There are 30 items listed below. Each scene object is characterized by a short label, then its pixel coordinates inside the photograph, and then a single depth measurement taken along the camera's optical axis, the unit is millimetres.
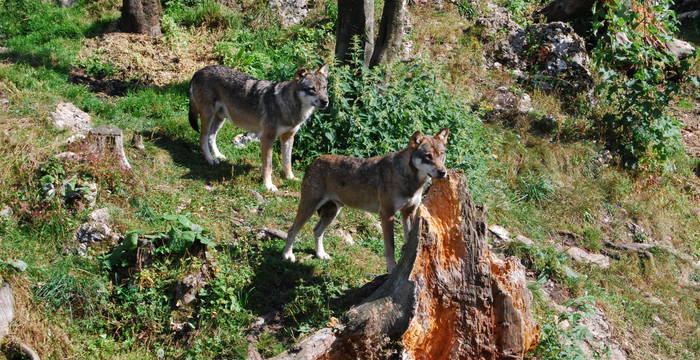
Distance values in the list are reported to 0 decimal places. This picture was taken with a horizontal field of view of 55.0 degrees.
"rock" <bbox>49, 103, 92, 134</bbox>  9953
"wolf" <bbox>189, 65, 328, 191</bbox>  10445
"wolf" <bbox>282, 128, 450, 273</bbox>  7922
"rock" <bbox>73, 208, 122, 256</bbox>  7820
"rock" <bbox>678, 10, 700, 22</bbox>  18844
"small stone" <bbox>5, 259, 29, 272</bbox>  7000
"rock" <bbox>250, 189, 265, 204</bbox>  9758
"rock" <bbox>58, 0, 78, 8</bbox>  14888
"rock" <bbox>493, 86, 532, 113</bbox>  13914
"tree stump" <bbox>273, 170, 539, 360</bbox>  6078
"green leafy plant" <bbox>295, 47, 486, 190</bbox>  10883
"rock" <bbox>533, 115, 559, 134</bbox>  13695
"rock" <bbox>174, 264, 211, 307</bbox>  7191
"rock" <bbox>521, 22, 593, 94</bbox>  14477
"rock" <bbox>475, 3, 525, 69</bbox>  14867
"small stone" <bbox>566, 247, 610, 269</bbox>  10750
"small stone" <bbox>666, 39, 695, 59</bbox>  15562
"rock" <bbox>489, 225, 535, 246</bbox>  10469
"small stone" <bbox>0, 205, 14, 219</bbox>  7916
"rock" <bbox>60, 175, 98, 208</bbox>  8219
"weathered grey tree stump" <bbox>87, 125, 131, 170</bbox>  8945
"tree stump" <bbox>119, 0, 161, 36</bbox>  13789
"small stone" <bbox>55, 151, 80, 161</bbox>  8617
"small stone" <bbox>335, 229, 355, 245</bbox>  9180
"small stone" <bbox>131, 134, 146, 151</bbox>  10227
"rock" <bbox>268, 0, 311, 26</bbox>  15359
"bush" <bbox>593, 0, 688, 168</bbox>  13094
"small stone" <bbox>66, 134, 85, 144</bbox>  9062
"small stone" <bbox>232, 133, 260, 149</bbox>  11757
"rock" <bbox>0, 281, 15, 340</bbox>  6492
